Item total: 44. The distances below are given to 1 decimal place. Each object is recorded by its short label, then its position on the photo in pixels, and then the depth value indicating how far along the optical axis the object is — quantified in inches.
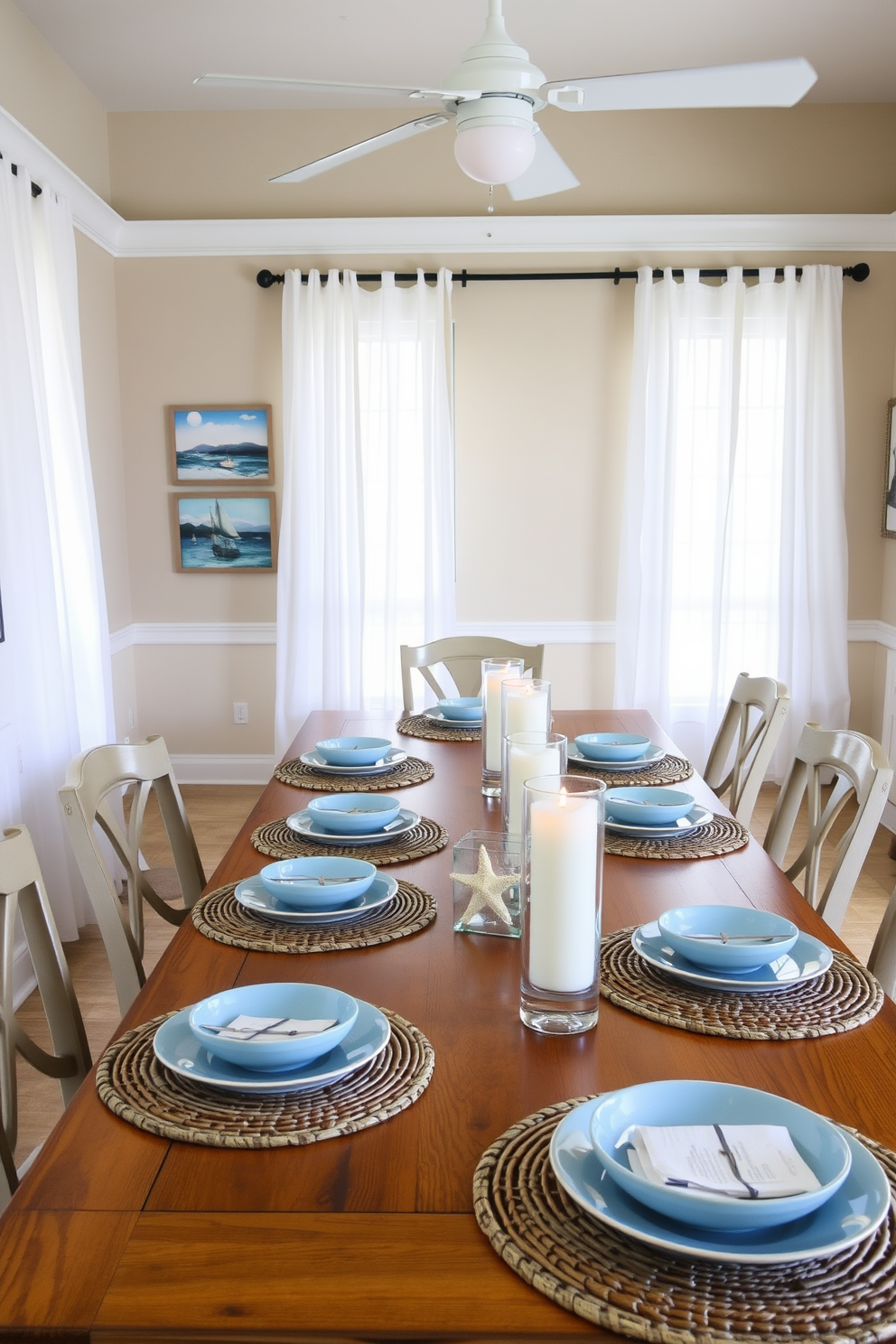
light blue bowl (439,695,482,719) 114.1
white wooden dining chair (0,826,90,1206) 54.2
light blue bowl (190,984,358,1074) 42.5
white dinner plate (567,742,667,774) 94.7
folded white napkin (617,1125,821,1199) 34.1
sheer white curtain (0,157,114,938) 128.6
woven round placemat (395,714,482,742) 109.7
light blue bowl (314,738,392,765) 96.5
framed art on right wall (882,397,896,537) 192.4
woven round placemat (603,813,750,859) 72.7
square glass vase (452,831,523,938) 58.3
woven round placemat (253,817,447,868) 73.0
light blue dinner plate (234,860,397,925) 60.8
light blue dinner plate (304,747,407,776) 94.5
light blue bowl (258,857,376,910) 61.3
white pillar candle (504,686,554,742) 78.2
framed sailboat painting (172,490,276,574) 200.2
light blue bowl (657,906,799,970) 52.1
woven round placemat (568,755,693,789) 91.4
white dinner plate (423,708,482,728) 113.4
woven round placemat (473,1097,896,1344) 30.1
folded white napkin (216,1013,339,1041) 44.3
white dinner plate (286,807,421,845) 74.5
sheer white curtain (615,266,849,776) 190.7
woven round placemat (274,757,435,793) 91.3
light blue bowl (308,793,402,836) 75.1
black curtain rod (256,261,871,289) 190.4
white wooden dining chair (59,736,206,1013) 71.2
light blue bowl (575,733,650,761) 95.9
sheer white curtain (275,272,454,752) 191.6
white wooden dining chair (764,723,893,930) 73.7
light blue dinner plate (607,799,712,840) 75.7
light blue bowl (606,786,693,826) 76.7
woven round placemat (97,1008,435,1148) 40.2
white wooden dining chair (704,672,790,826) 97.8
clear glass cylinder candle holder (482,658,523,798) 86.3
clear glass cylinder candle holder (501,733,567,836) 63.6
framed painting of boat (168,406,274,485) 198.1
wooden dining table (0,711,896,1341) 31.7
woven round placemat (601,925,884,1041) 48.3
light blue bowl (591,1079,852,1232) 32.3
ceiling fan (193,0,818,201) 83.4
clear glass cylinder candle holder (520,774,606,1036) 46.4
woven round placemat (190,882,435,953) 58.3
